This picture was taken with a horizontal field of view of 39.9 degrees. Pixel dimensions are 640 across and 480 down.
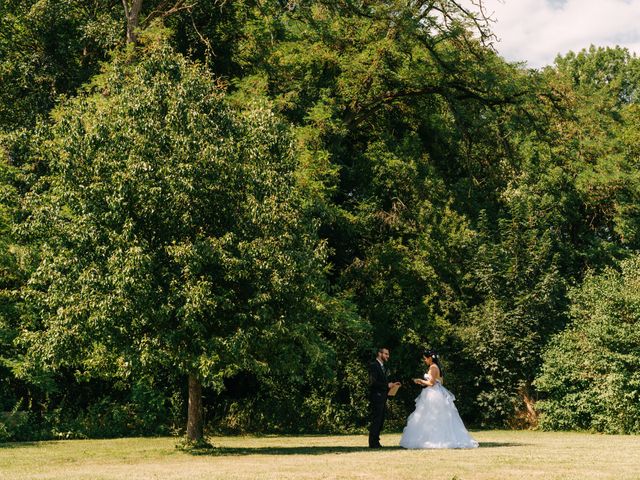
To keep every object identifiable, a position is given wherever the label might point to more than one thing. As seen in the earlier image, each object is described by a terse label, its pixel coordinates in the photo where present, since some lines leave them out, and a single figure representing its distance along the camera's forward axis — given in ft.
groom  60.08
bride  60.23
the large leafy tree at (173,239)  54.49
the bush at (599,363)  82.94
